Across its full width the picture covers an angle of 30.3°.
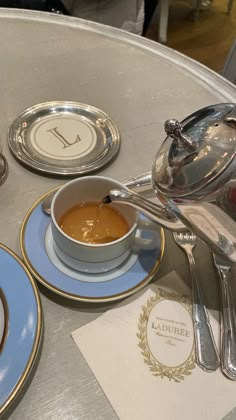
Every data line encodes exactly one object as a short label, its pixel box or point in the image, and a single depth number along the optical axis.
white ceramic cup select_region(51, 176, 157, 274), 0.47
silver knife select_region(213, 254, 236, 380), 0.44
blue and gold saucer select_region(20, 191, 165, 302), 0.49
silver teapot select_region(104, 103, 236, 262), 0.41
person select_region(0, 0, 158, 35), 1.36
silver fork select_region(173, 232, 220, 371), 0.45
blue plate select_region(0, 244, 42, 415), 0.41
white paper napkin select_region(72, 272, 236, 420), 0.42
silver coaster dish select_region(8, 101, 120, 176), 0.65
